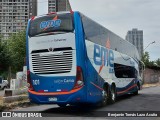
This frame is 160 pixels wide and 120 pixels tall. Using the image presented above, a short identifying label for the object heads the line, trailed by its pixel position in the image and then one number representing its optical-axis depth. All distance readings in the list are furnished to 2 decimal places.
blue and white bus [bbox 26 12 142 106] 13.04
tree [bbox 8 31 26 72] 61.81
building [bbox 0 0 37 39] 129.10
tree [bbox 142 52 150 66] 88.86
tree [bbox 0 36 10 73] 49.91
